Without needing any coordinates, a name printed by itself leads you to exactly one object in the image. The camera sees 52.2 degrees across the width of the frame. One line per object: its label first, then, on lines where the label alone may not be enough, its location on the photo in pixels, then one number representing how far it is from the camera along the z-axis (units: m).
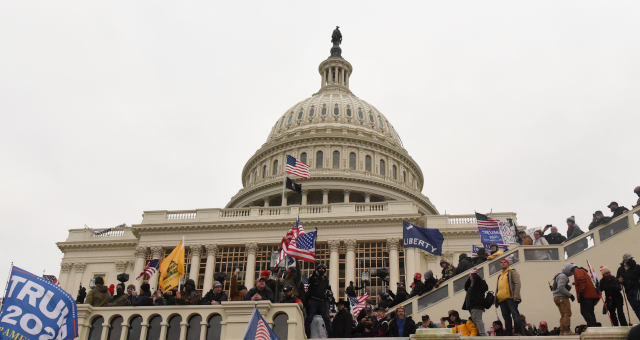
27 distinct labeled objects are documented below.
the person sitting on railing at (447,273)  22.24
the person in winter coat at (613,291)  14.73
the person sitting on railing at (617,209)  21.54
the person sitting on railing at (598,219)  21.62
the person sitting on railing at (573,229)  22.31
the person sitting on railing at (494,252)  22.14
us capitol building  46.25
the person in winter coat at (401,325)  15.58
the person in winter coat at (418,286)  21.67
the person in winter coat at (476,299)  15.41
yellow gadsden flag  24.05
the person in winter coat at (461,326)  15.31
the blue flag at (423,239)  29.42
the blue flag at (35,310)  13.01
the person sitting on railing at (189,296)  16.22
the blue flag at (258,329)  13.05
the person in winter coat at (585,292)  14.82
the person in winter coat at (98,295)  16.39
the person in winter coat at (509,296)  15.47
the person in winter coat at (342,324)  15.73
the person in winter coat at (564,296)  15.21
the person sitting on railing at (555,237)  22.62
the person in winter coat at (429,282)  21.66
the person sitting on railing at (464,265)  22.86
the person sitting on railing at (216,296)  15.66
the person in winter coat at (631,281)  14.72
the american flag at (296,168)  43.39
